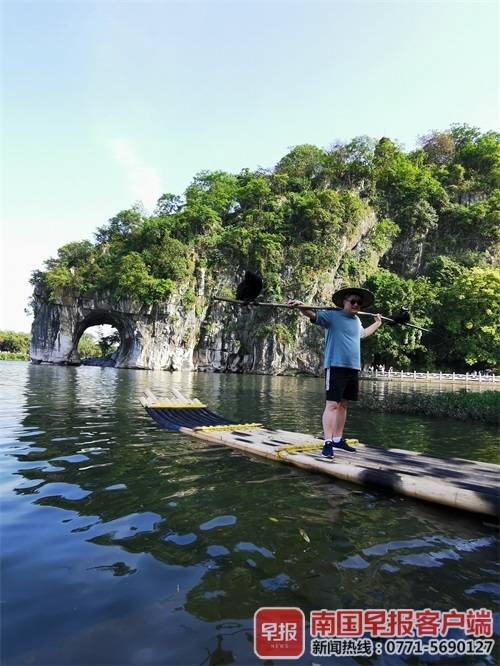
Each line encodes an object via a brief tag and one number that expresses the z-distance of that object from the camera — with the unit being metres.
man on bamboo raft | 5.44
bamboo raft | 3.94
